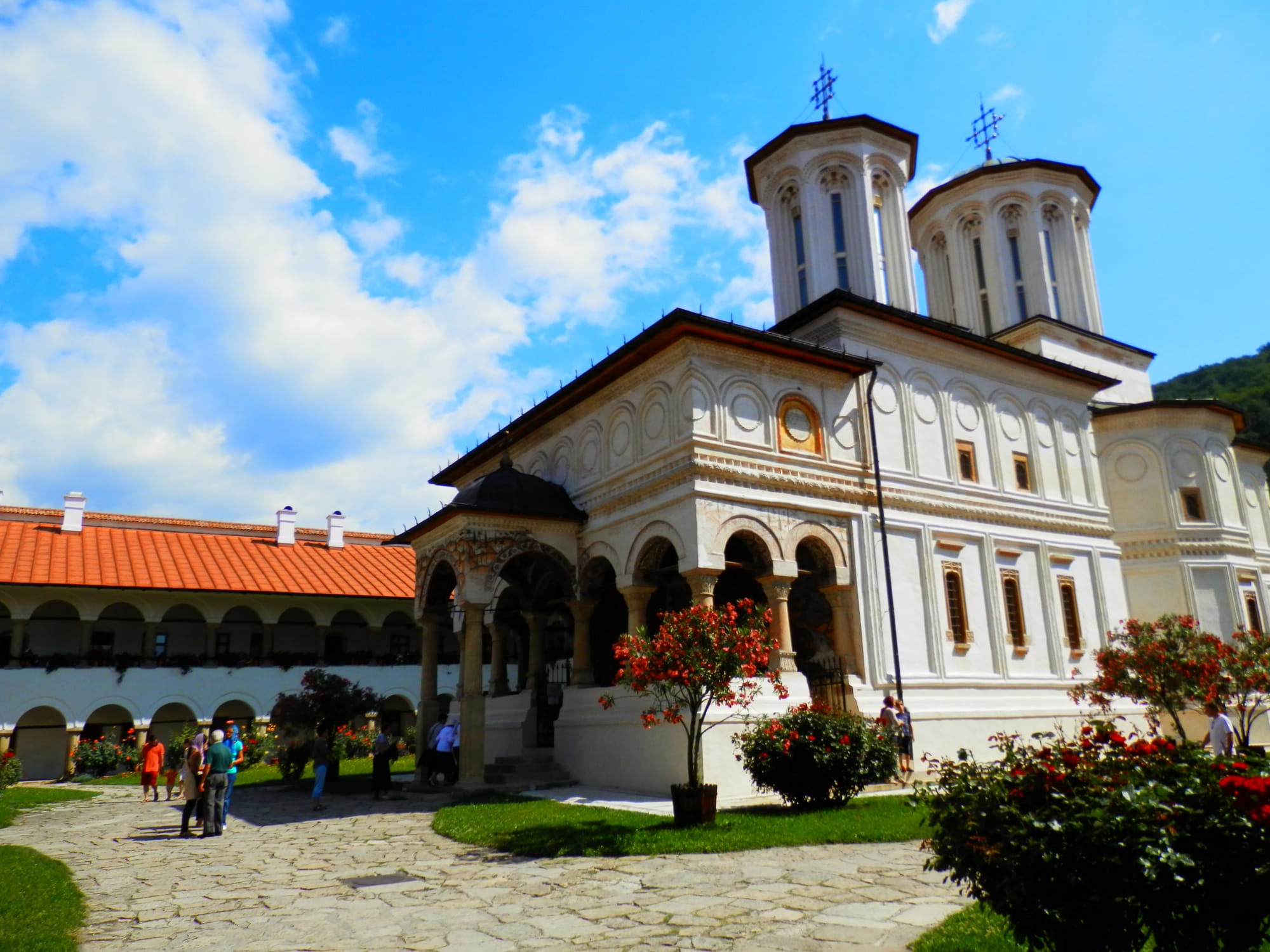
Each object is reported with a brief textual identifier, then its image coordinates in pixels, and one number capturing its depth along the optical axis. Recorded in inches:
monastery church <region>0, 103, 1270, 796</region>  600.1
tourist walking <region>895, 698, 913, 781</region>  544.7
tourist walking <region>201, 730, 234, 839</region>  451.5
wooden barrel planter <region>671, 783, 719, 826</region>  402.0
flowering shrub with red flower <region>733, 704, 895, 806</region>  445.7
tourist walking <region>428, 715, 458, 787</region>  626.8
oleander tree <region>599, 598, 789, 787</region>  418.0
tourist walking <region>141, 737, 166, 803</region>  649.0
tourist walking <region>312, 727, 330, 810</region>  584.7
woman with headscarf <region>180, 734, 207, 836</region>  458.0
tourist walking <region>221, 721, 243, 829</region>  472.7
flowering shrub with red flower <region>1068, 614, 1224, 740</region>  559.6
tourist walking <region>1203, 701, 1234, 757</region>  431.5
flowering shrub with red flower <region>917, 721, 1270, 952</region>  147.8
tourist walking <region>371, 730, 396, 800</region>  585.6
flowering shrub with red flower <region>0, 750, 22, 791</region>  735.8
